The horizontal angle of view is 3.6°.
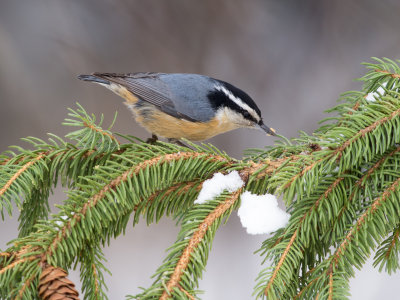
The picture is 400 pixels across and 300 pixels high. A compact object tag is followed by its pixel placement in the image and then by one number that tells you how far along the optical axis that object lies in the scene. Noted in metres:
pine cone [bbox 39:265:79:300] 2.66
